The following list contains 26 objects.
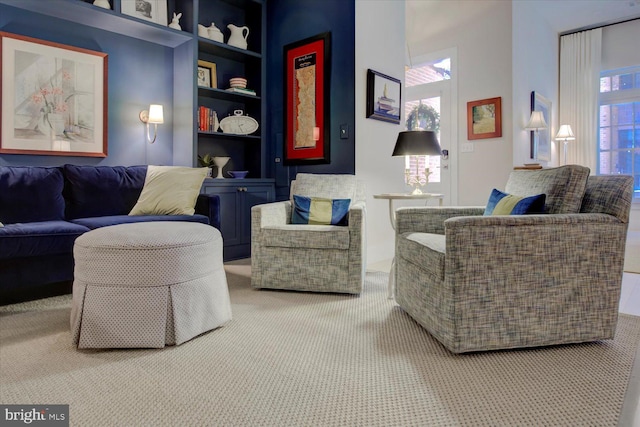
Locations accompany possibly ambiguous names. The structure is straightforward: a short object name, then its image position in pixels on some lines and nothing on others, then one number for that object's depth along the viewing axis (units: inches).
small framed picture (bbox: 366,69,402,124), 142.2
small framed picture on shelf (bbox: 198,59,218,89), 151.8
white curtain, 244.8
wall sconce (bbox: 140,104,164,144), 136.3
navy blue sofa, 89.3
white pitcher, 156.9
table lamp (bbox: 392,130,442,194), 108.7
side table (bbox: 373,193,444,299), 100.5
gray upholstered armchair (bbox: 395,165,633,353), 65.3
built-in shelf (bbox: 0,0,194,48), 114.3
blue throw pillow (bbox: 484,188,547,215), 75.2
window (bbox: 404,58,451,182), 216.4
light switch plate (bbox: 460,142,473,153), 204.5
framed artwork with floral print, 114.2
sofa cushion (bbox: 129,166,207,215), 120.5
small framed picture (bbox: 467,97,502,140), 194.1
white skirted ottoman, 66.5
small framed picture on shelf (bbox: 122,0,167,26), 129.3
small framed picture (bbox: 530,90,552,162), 210.8
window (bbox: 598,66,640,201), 241.0
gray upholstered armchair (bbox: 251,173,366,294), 102.2
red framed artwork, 144.9
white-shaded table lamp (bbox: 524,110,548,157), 195.5
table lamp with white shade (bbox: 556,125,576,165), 241.8
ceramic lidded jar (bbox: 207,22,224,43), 149.1
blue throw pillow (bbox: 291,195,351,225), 113.3
